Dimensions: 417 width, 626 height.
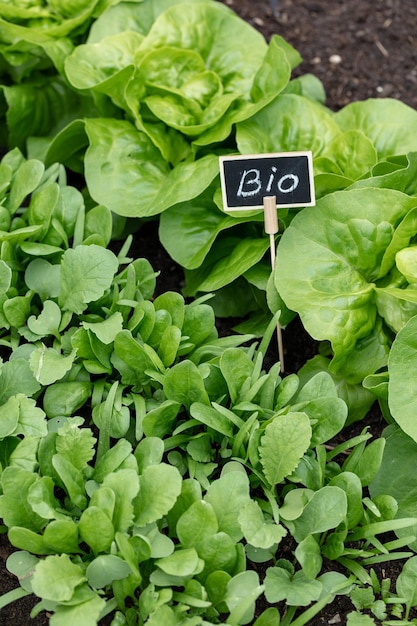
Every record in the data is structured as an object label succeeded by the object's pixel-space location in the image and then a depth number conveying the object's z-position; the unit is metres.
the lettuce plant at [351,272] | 1.05
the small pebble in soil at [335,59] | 1.42
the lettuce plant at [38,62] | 1.23
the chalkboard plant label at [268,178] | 1.06
